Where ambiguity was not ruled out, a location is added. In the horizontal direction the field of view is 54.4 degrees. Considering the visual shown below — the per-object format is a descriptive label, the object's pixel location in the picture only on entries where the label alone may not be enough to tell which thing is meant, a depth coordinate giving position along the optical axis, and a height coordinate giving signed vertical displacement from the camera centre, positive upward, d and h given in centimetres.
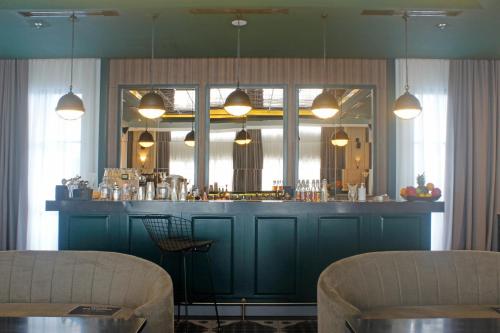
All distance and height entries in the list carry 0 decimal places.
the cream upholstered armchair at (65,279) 256 -54
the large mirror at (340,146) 702 +60
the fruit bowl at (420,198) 502 -14
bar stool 415 -52
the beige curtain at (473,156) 691 +42
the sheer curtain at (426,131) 703 +78
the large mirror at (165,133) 707 +70
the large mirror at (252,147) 704 +51
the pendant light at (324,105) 537 +86
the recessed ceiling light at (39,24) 554 +180
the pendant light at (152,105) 536 +84
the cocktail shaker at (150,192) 531 -12
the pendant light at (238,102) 532 +88
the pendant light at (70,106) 537 +82
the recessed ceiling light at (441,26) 549 +181
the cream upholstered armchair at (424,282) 252 -53
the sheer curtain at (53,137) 709 +64
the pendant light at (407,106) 530 +85
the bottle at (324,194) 534 -12
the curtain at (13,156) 704 +35
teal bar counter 464 -52
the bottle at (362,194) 539 -11
